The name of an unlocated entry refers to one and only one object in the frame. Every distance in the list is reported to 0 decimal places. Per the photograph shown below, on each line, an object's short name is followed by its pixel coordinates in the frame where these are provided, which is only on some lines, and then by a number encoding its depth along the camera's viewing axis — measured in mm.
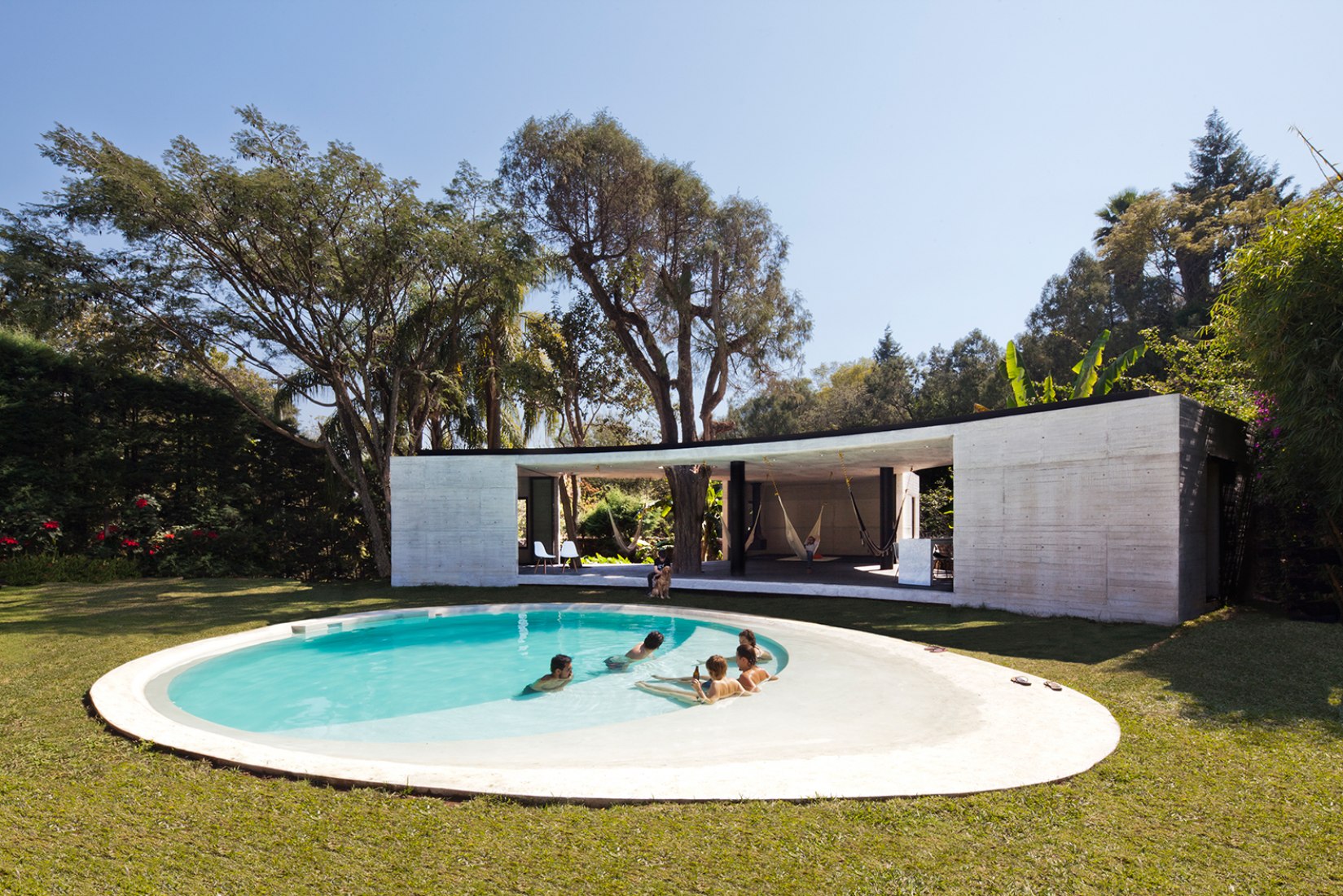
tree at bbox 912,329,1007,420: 31862
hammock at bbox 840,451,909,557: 14039
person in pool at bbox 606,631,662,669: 8773
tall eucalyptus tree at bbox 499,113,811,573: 16547
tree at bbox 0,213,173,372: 13320
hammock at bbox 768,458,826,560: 15039
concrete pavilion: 8898
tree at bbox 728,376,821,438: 37938
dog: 12711
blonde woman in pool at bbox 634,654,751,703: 6496
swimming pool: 3891
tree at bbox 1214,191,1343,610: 7680
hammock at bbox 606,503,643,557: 15758
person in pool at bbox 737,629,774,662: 7551
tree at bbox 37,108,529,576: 13195
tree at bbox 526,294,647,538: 20359
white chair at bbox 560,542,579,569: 16706
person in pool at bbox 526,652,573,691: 7781
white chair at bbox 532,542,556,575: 15883
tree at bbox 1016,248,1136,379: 30797
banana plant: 13125
